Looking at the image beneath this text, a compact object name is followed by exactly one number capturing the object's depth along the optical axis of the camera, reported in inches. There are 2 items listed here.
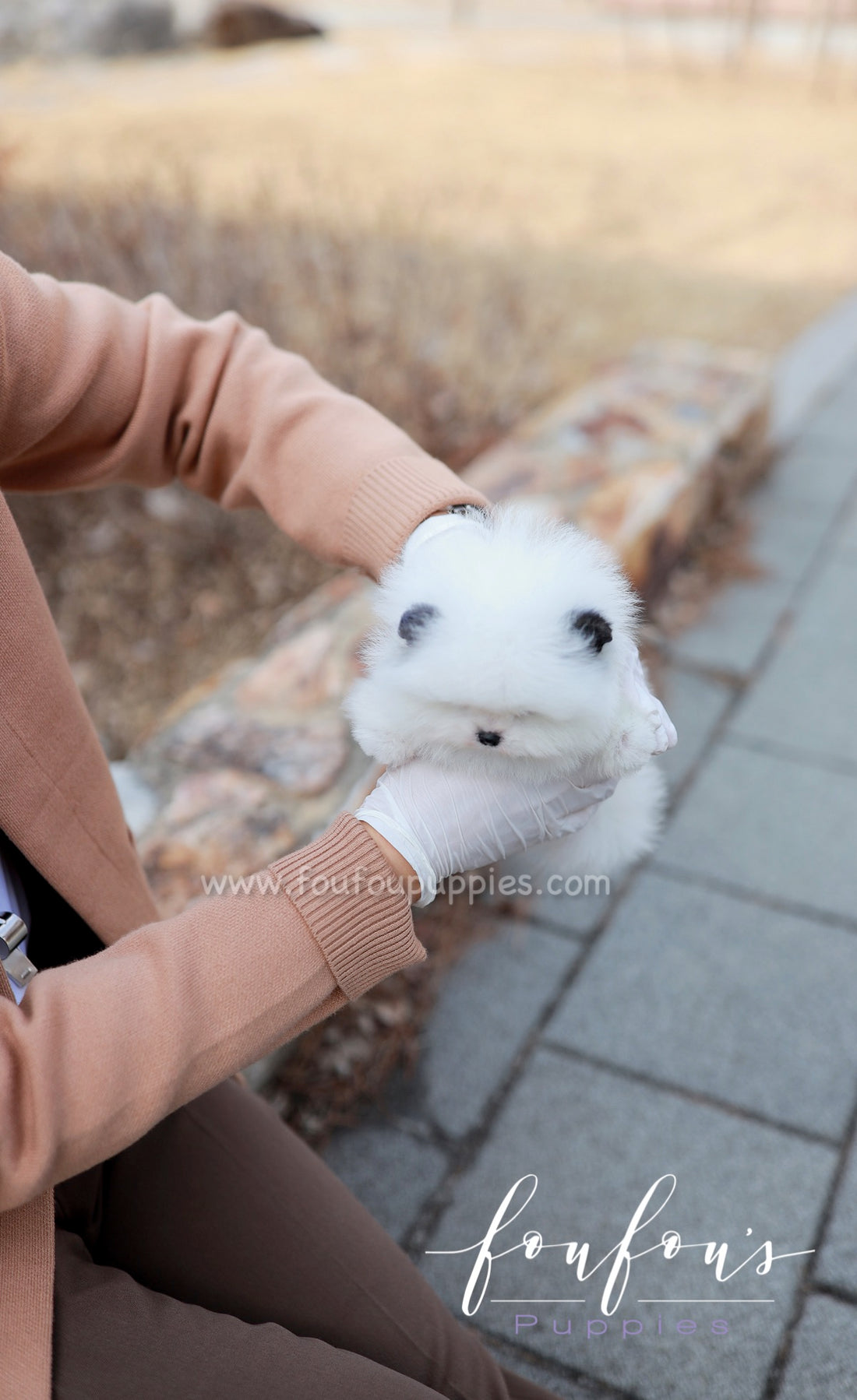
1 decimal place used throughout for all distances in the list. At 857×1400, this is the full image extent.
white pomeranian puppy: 41.7
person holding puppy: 42.6
